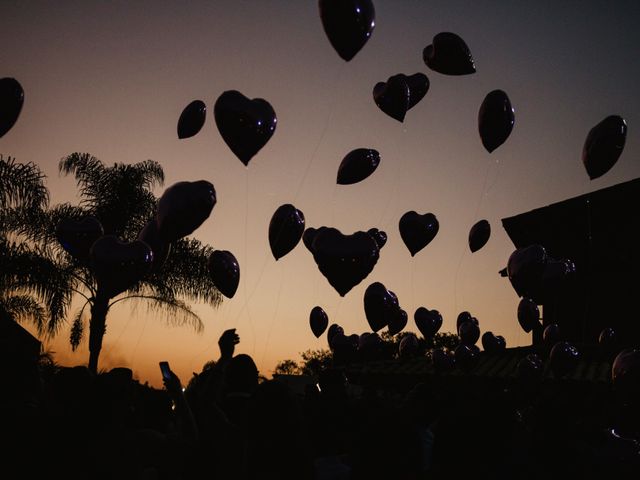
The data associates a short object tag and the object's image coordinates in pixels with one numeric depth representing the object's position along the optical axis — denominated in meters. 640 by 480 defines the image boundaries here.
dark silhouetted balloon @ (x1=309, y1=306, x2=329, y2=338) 9.42
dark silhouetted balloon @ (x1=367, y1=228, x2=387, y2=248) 8.20
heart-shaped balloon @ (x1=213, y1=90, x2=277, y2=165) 5.01
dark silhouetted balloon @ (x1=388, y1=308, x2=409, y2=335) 8.30
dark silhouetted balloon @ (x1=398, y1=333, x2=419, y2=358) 9.65
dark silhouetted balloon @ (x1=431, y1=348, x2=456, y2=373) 9.07
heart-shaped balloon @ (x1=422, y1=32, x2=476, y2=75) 5.70
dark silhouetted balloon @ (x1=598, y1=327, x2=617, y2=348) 9.51
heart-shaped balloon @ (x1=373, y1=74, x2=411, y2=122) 6.15
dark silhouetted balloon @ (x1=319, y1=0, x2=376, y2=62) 4.52
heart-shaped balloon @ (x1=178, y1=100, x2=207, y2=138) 5.89
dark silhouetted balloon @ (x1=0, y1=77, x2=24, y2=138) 4.46
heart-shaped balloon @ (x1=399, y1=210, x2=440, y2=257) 7.25
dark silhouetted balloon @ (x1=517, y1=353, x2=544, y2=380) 8.11
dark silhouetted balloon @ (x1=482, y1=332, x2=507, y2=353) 10.29
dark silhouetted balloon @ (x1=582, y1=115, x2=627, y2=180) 5.78
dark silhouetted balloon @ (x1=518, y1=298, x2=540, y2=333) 8.71
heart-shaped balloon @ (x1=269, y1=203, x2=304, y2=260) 6.02
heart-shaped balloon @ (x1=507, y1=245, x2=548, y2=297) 6.73
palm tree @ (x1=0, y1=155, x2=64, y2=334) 10.02
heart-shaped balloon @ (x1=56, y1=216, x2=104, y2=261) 5.88
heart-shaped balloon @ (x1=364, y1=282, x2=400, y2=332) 7.24
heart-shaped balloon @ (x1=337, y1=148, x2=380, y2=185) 6.46
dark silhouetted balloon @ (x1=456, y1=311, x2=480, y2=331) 9.93
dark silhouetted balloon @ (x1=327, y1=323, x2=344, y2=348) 9.46
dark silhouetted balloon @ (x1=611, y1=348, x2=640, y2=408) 5.65
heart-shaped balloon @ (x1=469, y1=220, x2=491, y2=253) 8.10
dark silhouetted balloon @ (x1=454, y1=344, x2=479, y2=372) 9.13
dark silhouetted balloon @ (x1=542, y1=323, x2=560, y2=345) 9.27
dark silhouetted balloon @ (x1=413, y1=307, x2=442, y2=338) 9.52
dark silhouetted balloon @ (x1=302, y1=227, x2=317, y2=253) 7.29
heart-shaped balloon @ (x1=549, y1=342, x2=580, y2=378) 7.92
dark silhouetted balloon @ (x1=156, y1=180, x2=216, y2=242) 4.77
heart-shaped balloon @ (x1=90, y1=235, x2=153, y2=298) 5.00
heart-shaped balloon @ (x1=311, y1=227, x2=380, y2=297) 5.47
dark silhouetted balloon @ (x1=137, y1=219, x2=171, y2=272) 5.62
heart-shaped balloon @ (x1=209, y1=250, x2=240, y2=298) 6.55
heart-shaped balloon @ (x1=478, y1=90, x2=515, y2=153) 5.88
